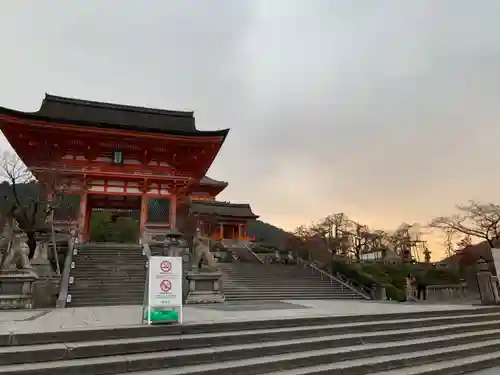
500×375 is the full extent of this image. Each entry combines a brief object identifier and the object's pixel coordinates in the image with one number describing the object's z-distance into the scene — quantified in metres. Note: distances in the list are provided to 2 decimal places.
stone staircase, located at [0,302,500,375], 4.35
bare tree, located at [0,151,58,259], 12.98
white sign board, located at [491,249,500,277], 11.41
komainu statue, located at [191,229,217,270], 12.41
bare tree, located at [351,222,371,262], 39.31
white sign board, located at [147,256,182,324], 5.57
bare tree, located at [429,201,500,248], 31.33
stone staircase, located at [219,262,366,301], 14.33
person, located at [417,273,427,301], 23.82
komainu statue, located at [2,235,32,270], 10.38
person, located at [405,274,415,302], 19.66
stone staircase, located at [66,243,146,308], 11.53
